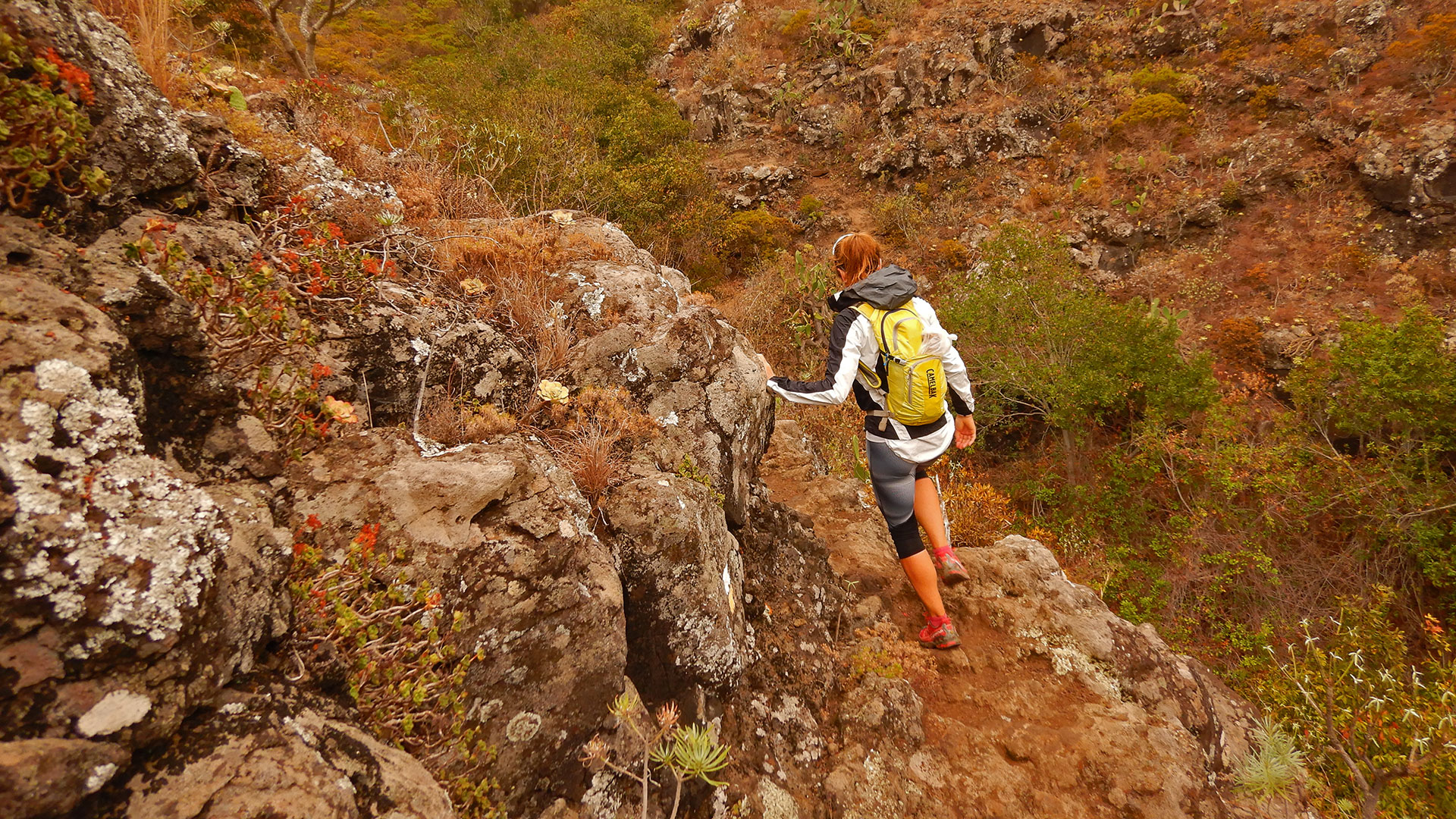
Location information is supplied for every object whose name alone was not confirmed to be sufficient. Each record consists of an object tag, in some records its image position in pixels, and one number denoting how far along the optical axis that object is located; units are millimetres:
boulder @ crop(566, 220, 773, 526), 3381
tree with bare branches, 6012
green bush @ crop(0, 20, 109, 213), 1649
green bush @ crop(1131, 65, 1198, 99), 16812
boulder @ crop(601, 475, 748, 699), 2568
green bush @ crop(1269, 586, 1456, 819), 3111
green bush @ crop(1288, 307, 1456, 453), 8242
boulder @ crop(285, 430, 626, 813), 2004
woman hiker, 3051
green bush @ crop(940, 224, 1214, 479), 10391
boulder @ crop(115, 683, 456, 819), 1184
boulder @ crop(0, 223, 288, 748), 1104
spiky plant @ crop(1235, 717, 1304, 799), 2748
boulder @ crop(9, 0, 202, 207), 1944
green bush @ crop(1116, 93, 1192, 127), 16453
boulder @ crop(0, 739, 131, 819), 942
